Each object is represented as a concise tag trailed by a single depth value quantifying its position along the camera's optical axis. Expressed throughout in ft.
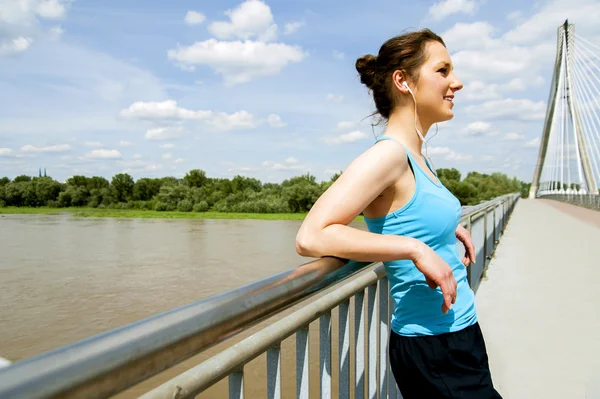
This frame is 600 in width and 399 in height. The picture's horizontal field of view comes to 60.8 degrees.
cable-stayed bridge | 1.98
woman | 4.22
